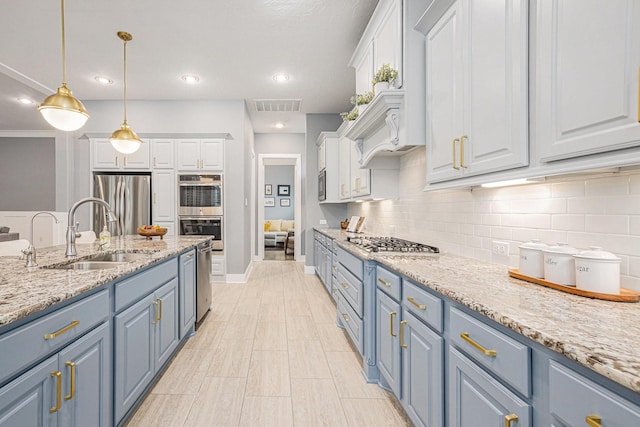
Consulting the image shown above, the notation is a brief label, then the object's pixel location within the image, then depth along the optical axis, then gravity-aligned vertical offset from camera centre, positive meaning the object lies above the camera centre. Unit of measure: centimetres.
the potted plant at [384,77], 221 +98
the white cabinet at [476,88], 122 +59
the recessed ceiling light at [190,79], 422 +185
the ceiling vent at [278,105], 509 +182
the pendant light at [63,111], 209 +70
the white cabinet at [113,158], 493 +86
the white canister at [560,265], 116 -20
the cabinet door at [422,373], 129 -74
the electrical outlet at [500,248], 170 -19
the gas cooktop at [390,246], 220 -25
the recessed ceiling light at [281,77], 420 +185
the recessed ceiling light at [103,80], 426 +184
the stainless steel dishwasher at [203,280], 307 -70
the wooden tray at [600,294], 100 -27
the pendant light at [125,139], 308 +73
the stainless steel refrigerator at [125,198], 486 +22
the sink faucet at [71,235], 200 -15
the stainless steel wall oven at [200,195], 496 +28
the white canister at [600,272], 102 -20
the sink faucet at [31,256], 161 -23
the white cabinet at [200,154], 498 +94
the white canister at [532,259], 129 -20
